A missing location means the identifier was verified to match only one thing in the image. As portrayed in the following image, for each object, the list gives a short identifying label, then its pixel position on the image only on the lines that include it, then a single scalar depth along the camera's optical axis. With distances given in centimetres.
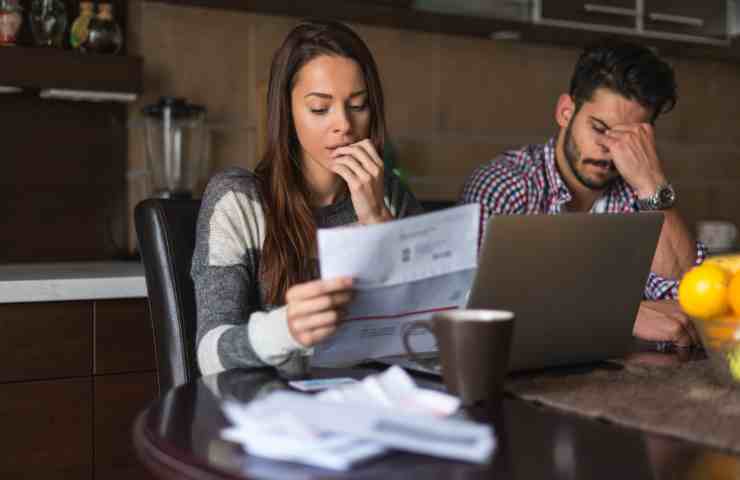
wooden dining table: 75
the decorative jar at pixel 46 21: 246
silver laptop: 108
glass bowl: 110
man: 203
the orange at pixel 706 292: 112
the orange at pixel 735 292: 110
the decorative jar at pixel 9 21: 239
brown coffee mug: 96
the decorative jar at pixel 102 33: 252
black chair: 155
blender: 261
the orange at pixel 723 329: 110
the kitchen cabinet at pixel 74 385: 203
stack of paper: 75
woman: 149
